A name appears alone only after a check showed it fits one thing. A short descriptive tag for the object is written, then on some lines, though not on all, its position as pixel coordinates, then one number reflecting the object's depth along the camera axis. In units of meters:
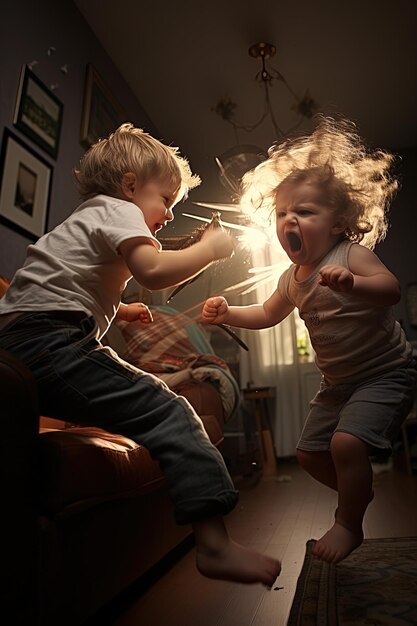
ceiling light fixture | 2.89
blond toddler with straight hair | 0.76
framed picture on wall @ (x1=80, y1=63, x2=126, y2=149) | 2.62
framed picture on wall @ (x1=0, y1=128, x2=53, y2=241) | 1.95
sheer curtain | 4.09
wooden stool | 3.48
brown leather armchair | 0.66
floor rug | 0.80
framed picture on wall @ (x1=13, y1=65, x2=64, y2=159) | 2.08
